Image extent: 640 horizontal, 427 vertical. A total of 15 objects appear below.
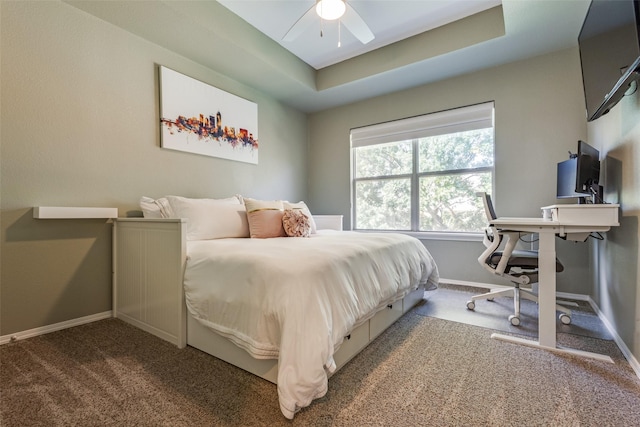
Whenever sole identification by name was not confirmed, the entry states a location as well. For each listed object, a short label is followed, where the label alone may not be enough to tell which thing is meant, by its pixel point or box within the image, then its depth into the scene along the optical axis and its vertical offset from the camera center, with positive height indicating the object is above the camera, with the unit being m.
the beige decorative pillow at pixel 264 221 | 2.43 -0.09
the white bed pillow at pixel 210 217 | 2.25 -0.05
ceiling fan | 2.07 +1.51
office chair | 2.09 -0.43
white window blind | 3.18 +1.06
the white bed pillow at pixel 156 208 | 2.26 +0.03
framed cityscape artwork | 2.65 +0.98
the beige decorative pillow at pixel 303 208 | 2.80 +0.02
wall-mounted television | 1.27 +0.85
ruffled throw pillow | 2.47 -0.12
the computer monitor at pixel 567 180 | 2.16 +0.24
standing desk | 1.67 -0.15
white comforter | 1.12 -0.43
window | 3.23 +0.50
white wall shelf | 1.85 +0.00
